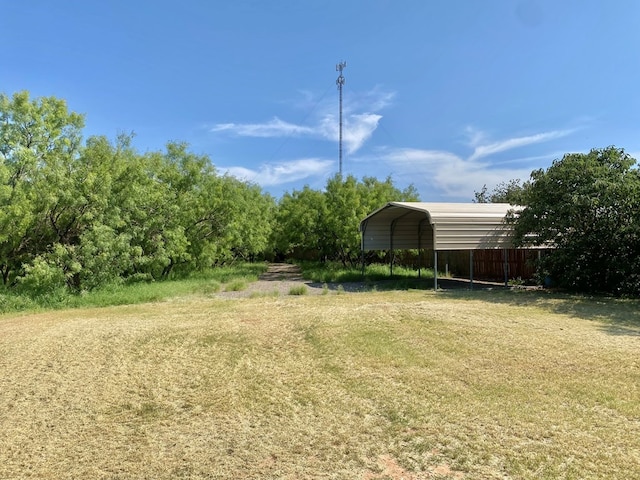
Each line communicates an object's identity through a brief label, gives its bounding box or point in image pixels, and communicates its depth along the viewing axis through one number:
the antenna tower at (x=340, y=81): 25.47
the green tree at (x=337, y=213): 20.33
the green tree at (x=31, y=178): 10.47
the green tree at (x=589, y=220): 11.48
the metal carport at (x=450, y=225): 13.60
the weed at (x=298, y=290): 13.01
